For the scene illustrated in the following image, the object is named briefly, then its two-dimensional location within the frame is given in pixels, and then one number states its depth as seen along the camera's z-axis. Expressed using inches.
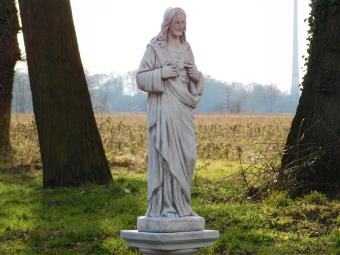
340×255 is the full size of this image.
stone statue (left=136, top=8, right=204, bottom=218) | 353.4
